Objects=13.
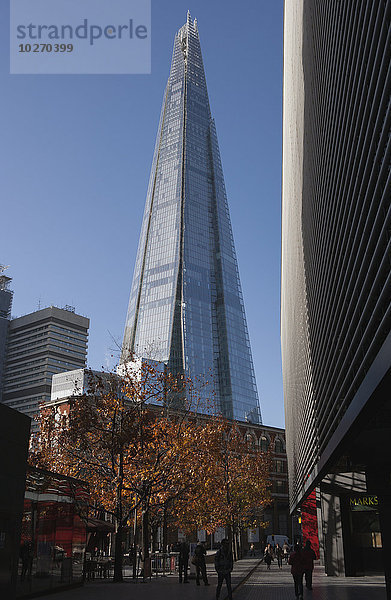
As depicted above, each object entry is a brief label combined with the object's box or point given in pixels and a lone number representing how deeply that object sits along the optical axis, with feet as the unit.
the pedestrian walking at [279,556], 140.97
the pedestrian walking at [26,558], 52.80
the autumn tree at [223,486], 118.93
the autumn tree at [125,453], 93.56
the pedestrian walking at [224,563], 59.88
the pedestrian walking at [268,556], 137.13
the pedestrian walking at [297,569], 62.18
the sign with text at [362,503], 89.61
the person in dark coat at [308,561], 64.59
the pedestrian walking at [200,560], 82.48
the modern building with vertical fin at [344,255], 32.91
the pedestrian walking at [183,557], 87.71
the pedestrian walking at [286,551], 186.39
